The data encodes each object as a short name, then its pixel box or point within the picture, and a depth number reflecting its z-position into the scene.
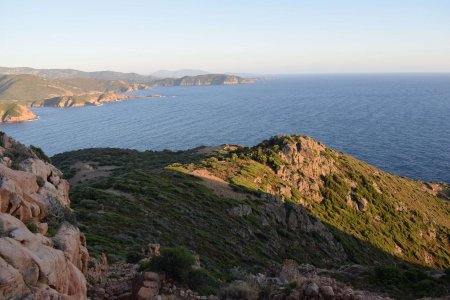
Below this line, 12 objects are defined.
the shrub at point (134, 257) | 21.84
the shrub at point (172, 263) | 16.69
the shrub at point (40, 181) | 17.95
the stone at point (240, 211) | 47.03
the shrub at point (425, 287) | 22.33
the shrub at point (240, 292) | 16.31
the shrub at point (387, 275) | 23.72
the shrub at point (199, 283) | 17.02
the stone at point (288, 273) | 20.50
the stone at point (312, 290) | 15.89
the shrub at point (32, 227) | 13.65
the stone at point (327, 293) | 15.95
